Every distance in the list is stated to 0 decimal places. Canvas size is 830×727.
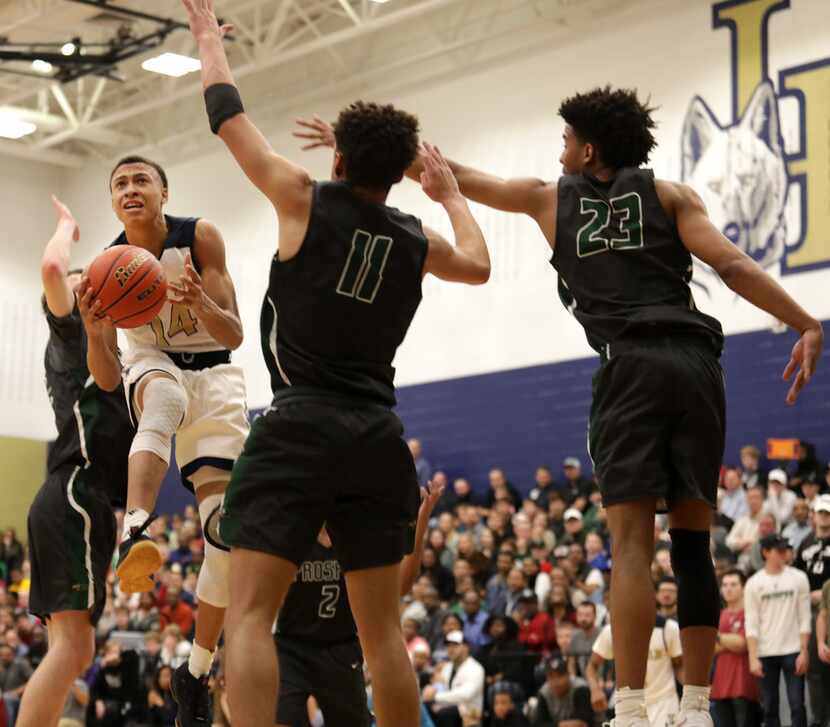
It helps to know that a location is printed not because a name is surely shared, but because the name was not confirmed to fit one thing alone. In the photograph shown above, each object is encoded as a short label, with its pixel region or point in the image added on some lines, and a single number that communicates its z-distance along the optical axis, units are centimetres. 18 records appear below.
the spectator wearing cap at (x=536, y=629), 1477
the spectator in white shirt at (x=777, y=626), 1226
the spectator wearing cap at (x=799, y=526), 1457
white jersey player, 604
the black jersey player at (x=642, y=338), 504
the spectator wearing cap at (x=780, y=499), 1543
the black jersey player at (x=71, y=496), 657
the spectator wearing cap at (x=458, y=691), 1386
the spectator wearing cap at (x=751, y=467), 1678
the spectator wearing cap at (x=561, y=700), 1280
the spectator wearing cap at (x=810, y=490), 1531
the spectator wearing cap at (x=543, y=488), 1941
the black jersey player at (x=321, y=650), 671
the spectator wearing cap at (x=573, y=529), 1727
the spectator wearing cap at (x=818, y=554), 1252
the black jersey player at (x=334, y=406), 449
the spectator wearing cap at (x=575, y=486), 1836
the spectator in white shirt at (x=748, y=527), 1501
